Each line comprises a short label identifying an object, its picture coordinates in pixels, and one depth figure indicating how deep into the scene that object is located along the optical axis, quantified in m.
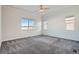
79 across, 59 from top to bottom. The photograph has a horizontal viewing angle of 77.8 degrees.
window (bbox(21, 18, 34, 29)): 3.95
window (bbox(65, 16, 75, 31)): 3.26
